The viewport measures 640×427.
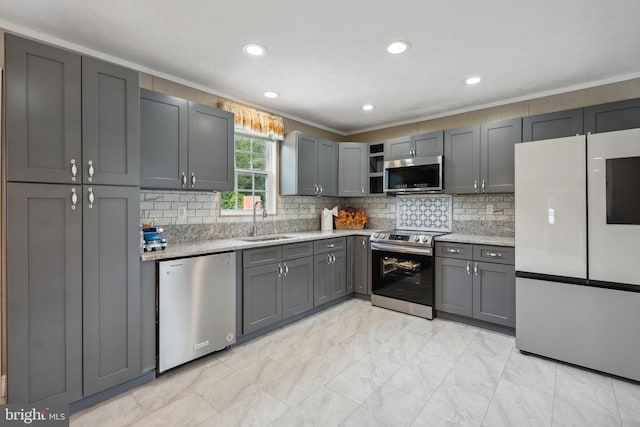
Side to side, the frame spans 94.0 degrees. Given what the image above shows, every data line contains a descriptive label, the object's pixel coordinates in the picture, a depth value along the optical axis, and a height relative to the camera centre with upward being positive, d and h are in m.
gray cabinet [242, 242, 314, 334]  2.78 -0.71
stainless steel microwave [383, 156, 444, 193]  3.64 +0.48
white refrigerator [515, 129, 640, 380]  2.15 -0.30
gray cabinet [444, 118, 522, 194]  3.20 +0.63
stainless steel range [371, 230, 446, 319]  3.37 -0.69
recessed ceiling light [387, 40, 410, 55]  2.25 +1.28
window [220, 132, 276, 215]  3.48 +0.45
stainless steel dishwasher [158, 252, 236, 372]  2.20 -0.75
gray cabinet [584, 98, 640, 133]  2.63 +0.87
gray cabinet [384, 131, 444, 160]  3.69 +0.87
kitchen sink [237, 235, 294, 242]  3.24 -0.28
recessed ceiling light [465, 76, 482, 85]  2.86 +1.29
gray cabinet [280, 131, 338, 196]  3.79 +0.64
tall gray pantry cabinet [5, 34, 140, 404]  1.65 -0.06
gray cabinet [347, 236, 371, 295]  3.94 -0.68
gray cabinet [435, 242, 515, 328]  2.93 -0.72
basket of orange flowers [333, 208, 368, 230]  4.55 -0.10
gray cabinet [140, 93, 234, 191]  2.41 +0.62
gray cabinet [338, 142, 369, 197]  4.35 +0.65
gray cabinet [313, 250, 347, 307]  3.49 -0.78
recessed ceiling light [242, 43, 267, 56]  2.28 +1.28
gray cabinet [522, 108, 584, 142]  2.86 +0.87
